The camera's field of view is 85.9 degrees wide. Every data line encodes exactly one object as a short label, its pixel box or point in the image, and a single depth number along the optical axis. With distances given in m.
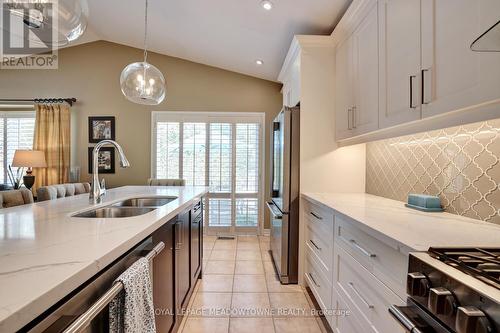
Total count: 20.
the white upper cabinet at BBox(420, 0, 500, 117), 0.99
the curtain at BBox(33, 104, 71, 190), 4.47
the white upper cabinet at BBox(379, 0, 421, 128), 1.40
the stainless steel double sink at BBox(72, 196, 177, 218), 1.66
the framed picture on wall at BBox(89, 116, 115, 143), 4.62
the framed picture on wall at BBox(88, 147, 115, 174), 4.64
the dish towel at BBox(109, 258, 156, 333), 0.89
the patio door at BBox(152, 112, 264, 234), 4.58
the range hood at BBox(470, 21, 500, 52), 0.86
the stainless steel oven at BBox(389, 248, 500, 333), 0.60
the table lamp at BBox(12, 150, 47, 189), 3.98
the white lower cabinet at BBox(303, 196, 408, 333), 1.09
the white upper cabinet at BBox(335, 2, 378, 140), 1.85
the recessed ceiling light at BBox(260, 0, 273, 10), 2.49
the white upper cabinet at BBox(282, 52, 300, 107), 2.82
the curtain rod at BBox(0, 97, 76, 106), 4.54
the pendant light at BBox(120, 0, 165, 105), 2.39
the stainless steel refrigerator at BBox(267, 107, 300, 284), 2.69
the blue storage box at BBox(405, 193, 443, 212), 1.59
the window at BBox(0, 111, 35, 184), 4.65
